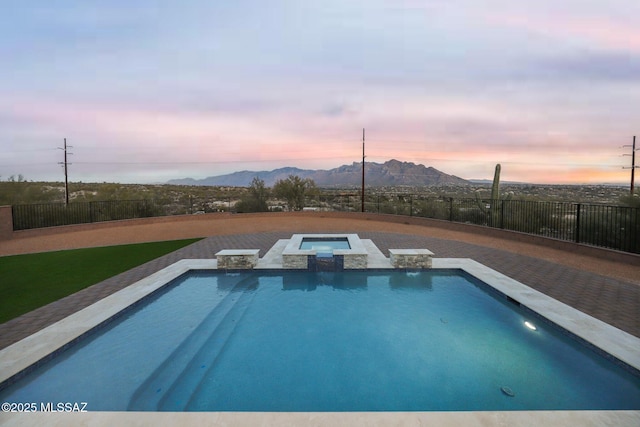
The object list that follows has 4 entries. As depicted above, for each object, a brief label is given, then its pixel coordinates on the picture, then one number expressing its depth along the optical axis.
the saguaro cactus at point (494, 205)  13.19
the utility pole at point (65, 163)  23.51
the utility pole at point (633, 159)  20.05
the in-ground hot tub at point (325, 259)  7.35
